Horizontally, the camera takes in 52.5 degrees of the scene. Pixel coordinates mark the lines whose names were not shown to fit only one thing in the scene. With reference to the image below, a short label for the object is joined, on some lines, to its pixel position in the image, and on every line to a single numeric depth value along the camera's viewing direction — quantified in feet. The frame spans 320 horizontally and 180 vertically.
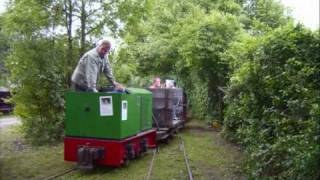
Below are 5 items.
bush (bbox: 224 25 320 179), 11.46
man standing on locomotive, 18.25
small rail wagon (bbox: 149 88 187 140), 27.58
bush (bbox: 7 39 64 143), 26.88
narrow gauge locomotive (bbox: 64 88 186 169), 17.63
